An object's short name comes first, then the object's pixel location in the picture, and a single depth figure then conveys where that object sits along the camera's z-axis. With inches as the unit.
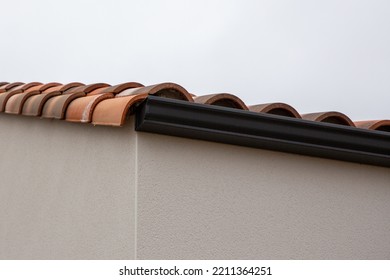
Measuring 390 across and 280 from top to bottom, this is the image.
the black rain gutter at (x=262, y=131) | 190.4
